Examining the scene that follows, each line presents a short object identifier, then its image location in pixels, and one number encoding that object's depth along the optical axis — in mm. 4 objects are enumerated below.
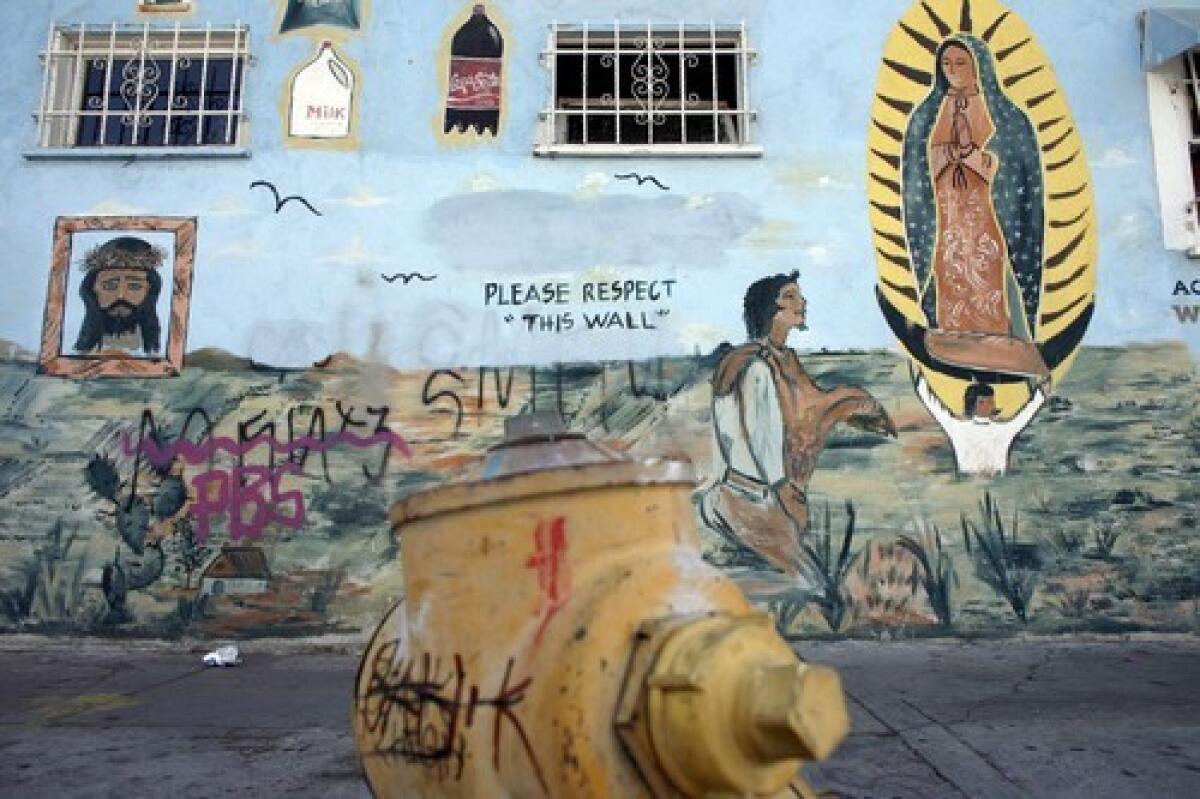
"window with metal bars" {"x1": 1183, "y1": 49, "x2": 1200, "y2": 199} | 6309
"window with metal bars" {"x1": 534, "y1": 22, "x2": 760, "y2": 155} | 6289
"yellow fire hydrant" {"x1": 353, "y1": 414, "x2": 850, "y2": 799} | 1410
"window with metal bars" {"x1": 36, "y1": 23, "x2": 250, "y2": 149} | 6281
